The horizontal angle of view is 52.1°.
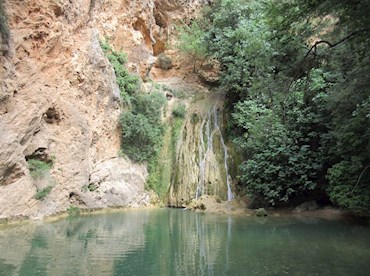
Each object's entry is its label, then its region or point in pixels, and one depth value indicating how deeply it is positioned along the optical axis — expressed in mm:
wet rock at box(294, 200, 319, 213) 14883
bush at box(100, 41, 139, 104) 19438
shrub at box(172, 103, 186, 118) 21755
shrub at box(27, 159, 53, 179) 13095
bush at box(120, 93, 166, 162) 18844
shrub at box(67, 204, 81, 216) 13914
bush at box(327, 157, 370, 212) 11559
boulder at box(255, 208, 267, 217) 14192
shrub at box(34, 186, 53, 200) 12727
